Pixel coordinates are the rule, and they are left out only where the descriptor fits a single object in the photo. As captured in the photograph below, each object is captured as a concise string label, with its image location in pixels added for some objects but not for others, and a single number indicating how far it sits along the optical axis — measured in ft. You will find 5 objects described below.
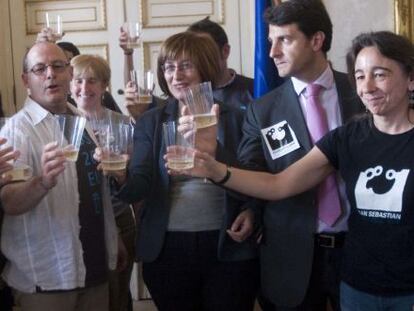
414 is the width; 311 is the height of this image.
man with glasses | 6.11
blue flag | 9.92
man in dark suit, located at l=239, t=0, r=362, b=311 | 6.24
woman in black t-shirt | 5.28
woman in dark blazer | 6.40
